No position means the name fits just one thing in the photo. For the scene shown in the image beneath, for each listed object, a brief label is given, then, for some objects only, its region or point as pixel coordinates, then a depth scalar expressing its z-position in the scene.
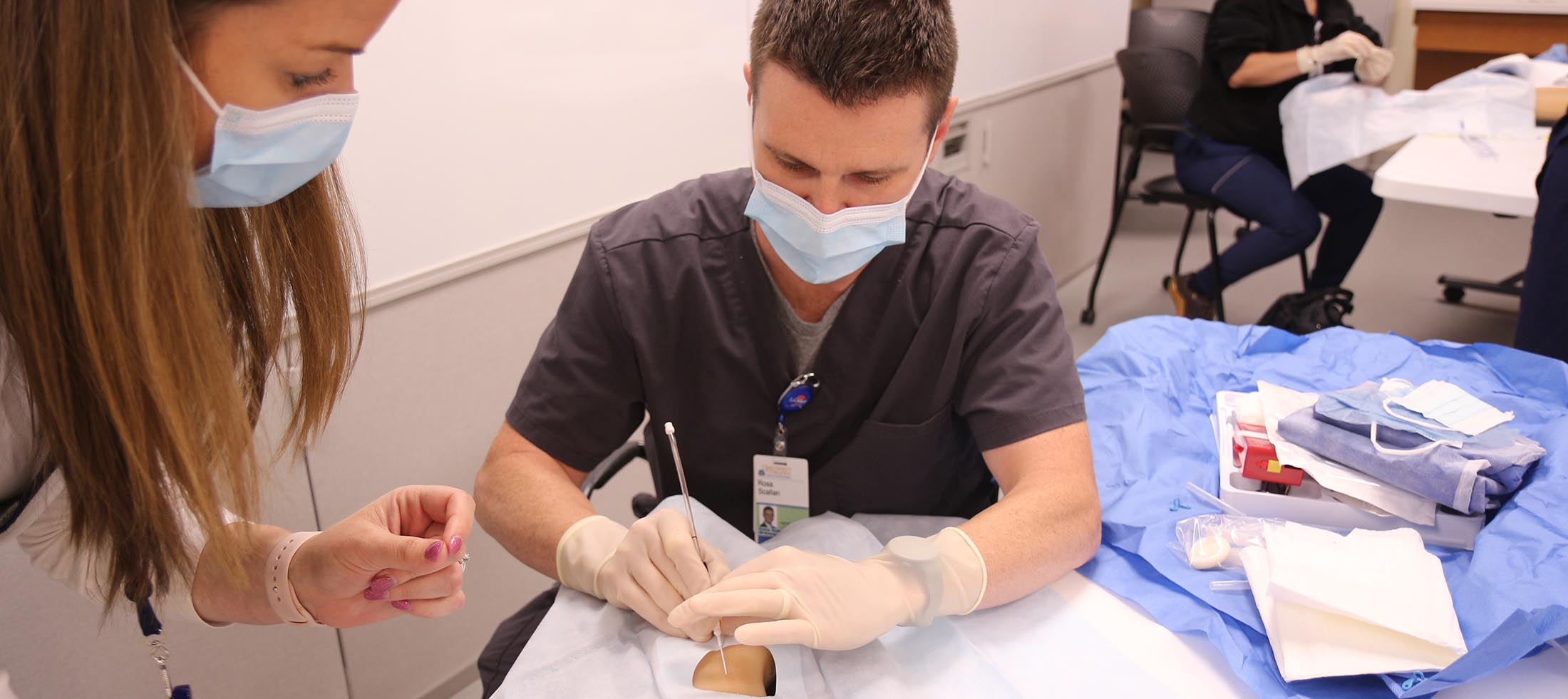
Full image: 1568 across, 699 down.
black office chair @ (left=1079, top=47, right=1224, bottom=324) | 3.38
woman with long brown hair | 0.63
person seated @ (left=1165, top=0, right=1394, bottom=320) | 3.08
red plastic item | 1.16
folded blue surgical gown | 1.07
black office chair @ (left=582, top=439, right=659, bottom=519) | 1.36
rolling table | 2.10
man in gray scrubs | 1.12
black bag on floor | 2.50
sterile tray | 1.09
